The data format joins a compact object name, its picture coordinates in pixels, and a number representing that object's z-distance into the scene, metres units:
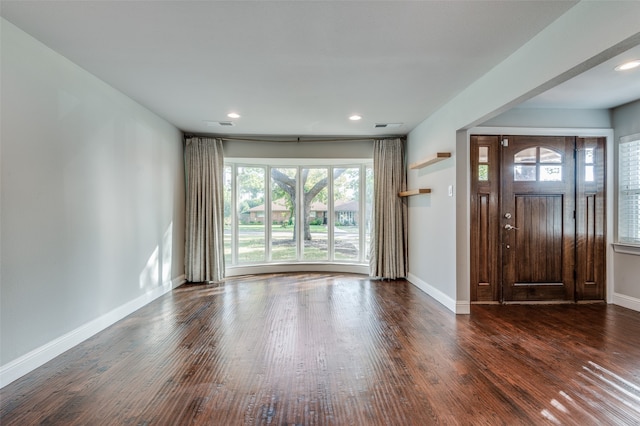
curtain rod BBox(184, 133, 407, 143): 5.25
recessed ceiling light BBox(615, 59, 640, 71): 2.70
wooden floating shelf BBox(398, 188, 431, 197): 4.23
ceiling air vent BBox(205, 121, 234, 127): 4.45
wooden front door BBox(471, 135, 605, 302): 3.86
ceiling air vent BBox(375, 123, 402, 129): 4.56
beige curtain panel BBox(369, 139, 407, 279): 5.19
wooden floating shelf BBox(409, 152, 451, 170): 3.63
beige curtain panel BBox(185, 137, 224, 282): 4.96
